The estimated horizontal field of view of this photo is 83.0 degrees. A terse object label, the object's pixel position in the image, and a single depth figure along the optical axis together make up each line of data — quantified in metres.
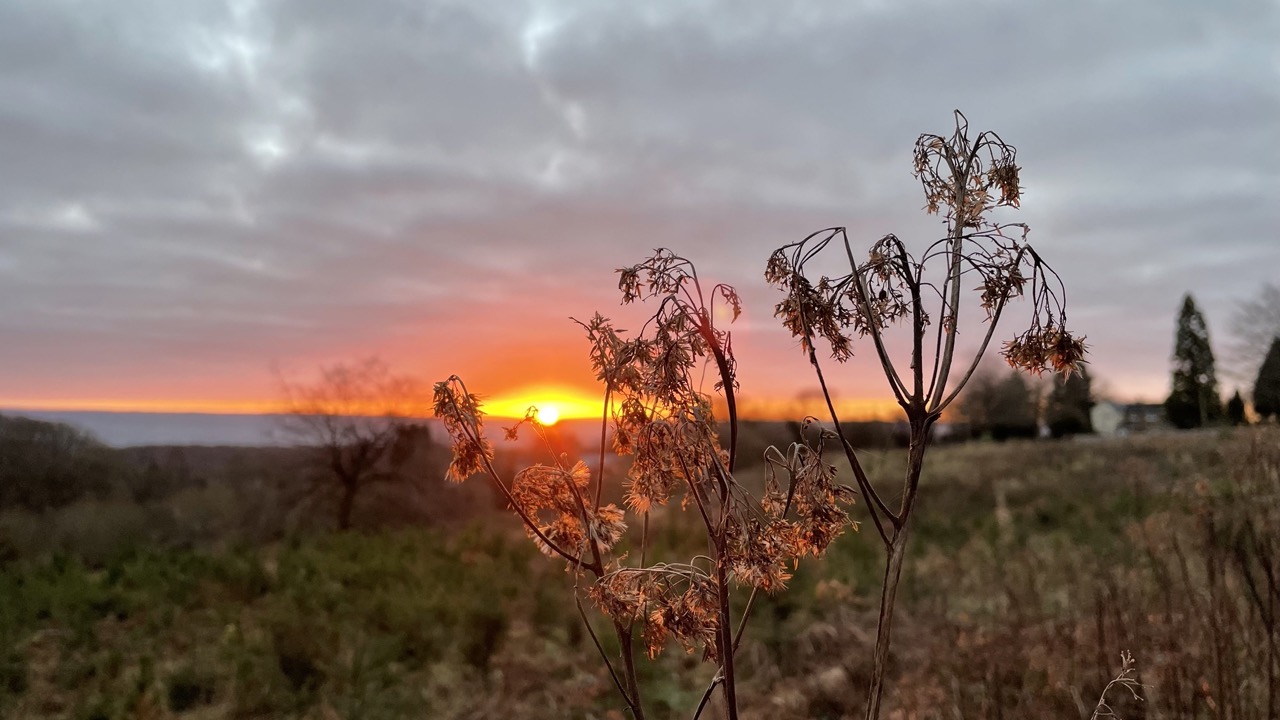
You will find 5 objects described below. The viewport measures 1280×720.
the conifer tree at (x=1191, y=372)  36.56
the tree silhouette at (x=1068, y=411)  32.51
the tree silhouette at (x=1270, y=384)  25.56
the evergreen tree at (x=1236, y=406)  30.12
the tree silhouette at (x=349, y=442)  11.32
